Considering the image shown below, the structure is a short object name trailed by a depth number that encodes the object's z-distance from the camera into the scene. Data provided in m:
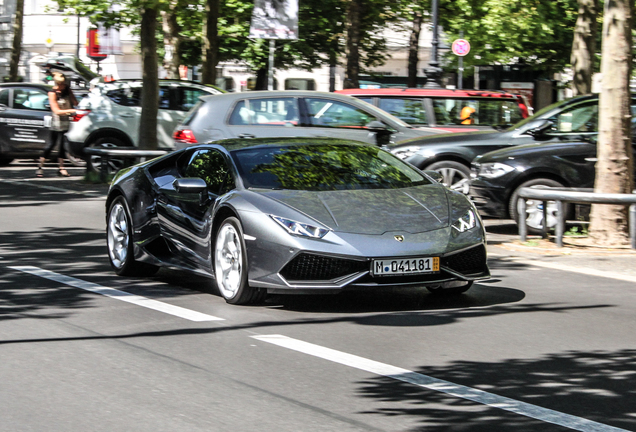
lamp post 26.61
